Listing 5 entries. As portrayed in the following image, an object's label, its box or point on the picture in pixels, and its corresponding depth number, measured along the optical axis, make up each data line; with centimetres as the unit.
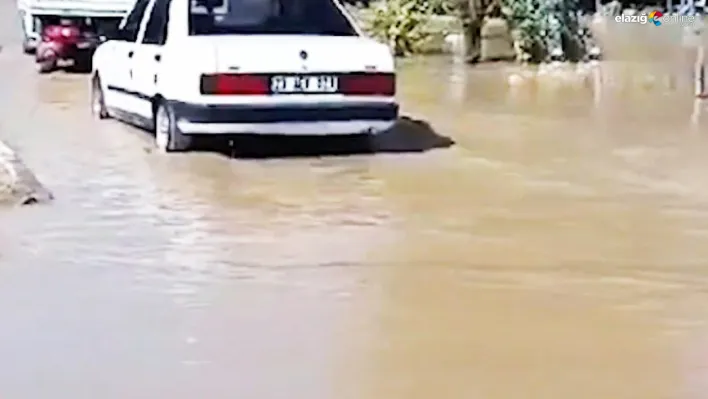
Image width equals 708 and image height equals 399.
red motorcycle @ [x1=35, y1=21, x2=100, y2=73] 2075
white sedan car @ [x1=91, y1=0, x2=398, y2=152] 1082
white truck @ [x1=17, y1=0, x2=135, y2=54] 2136
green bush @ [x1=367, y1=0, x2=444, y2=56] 2320
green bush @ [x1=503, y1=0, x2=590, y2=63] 2147
